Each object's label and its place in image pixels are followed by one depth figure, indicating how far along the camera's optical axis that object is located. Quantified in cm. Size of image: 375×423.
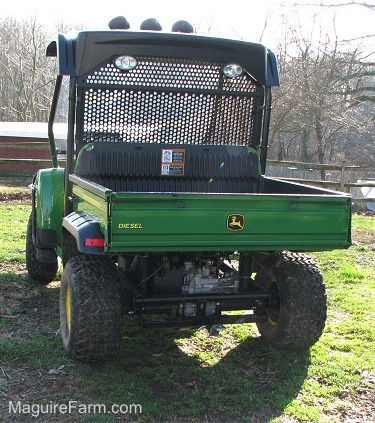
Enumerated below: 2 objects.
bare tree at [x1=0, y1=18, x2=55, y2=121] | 3294
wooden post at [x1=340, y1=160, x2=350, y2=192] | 1331
